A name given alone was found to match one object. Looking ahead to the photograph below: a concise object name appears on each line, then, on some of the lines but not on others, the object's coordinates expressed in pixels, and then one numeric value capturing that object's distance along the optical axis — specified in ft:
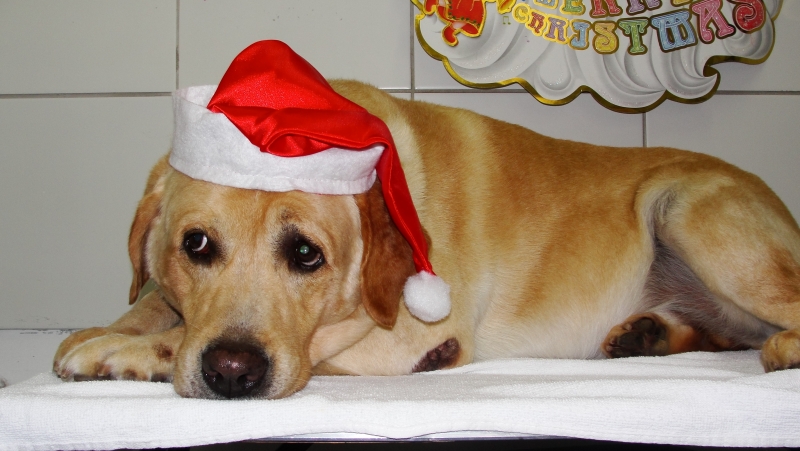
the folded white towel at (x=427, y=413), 3.83
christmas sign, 5.47
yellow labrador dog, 4.14
